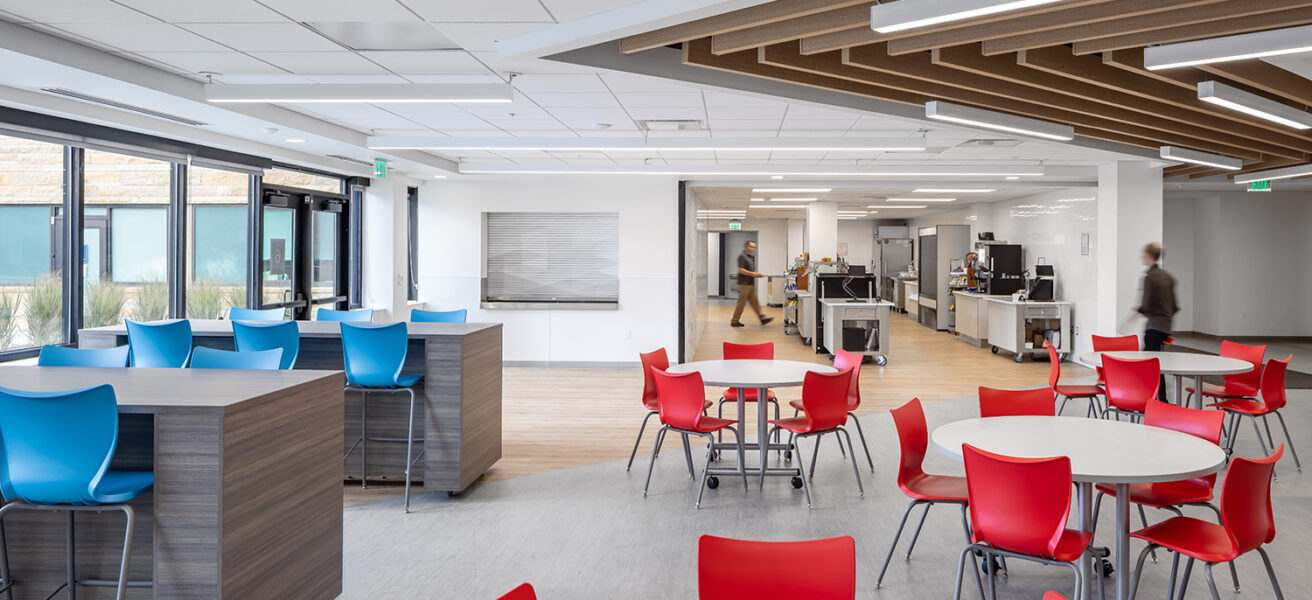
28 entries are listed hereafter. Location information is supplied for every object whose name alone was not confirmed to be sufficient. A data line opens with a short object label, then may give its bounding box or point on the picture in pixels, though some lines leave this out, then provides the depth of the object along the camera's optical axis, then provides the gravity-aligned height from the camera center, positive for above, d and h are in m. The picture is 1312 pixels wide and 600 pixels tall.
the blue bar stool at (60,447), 2.59 -0.52
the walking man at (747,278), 15.55 +0.18
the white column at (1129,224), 9.78 +0.78
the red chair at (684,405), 4.84 -0.71
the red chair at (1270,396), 5.53 -0.73
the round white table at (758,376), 4.93 -0.56
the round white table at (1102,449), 2.95 -0.65
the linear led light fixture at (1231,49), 3.75 +1.17
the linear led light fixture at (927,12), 3.22 +1.13
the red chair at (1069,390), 5.98 -0.79
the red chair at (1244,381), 6.20 -0.73
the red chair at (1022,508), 2.84 -0.79
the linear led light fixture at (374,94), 5.17 +1.24
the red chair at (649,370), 5.52 -0.58
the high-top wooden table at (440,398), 5.00 -0.72
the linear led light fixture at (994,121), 5.67 +1.25
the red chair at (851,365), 5.67 -0.56
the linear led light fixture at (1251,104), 4.86 +1.19
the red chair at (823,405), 4.78 -0.70
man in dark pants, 7.16 -0.15
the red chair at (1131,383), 5.36 -0.63
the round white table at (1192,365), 5.54 -0.54
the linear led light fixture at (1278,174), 8.90 +1.35
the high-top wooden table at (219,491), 2.64 -0.72
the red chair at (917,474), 3.55 -0.87
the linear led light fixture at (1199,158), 7.74 +1.31
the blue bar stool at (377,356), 4.86 -0.42
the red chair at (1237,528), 2.85 -0.86
